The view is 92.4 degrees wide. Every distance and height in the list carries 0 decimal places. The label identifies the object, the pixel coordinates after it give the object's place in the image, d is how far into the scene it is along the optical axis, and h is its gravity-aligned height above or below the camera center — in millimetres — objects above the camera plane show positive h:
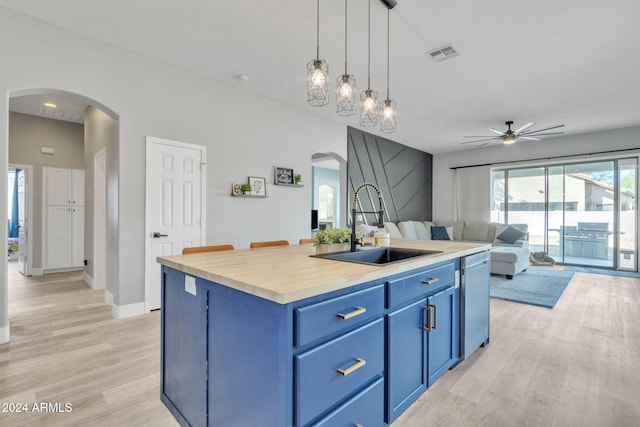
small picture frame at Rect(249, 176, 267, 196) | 4353 +352
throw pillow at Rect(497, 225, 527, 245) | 6642 -502
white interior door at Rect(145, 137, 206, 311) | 3461 +86
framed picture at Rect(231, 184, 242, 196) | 4164 +279
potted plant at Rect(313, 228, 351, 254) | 2100 -206
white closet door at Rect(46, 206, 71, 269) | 5699 -542
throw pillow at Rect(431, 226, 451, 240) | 7523 -537
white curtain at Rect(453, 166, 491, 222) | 7702 +466
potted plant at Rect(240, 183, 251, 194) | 4220 +298
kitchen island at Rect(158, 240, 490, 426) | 1055 -541
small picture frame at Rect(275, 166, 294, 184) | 4688 +540
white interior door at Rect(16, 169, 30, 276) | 5527 -531
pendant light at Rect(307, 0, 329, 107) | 2031 +904
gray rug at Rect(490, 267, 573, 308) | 4016 -1133
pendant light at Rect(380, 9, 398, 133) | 2617 +846
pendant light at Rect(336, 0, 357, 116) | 2189 +880
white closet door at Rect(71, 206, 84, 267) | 5961 -548
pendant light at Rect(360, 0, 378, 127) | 2436 +868
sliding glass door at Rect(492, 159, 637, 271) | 6120 +76
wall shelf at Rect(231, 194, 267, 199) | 4190 +198
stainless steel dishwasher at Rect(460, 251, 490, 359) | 2211 -701
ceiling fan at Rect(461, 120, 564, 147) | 5402 +1487
